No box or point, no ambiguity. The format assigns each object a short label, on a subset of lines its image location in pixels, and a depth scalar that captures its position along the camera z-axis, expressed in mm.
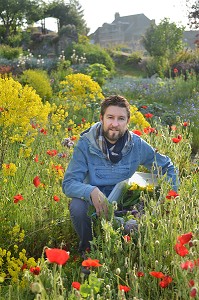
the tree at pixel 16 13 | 30375
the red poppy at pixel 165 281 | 1821
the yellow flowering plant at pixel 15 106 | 3139
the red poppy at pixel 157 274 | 1733
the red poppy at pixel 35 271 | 1978
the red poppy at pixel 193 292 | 1461
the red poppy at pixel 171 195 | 2371
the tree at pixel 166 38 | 24969
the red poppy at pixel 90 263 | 1648
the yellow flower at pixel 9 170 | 3188
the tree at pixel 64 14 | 35125
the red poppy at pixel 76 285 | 1671
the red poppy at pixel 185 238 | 1726
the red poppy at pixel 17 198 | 2827
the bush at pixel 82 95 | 6957
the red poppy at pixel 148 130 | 4420
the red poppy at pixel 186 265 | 1592
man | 3107
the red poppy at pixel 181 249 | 1709
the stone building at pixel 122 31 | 57375
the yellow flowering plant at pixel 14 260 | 2564
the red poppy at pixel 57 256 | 1456
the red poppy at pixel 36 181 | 3010
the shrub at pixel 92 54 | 19562
